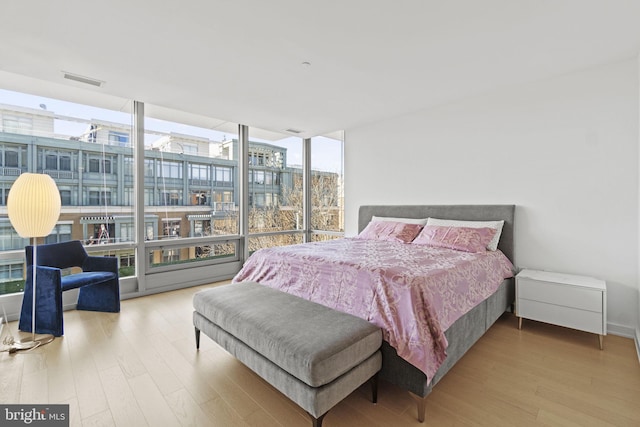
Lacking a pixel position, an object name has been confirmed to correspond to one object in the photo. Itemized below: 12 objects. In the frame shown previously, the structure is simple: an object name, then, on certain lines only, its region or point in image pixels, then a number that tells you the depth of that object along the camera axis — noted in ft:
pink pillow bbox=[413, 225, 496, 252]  9.62
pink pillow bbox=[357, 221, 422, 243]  11.55
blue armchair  8.57
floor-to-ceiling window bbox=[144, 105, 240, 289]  12.94
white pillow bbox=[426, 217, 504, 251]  9.95
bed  5.35
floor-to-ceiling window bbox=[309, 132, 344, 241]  17.11
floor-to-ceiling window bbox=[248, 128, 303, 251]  16.26
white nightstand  7.77
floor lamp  8.07
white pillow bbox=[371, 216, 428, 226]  12.35
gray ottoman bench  4.65
